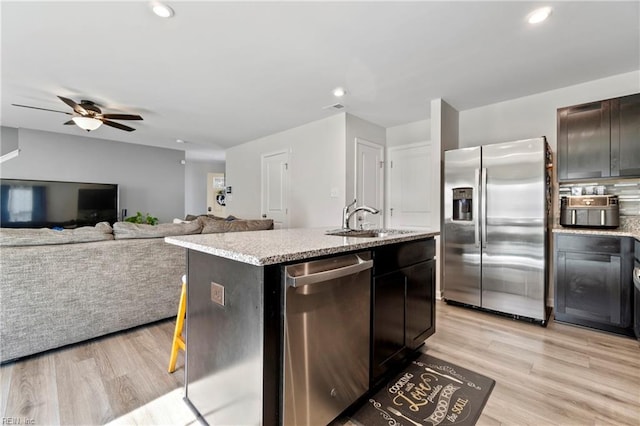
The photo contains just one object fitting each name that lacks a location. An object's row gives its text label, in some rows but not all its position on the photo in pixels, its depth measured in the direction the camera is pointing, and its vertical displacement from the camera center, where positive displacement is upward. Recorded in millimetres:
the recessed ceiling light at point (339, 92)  3254 +1422
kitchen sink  1931 -141
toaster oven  2666 +43
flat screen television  4828 +143
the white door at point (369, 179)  4238 +541
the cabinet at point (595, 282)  2449 -602
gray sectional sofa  2031 -568
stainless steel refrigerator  2775 -125
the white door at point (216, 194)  8273 +551
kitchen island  1160 -525
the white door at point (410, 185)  4324 +453
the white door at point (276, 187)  5039 +472
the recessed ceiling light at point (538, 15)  1948 +1406
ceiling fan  3480 +1248
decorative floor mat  1532 -1094
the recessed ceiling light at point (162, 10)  1903 +1386
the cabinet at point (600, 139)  2600 +736
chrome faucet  2196 -35
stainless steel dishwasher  1201 -585
